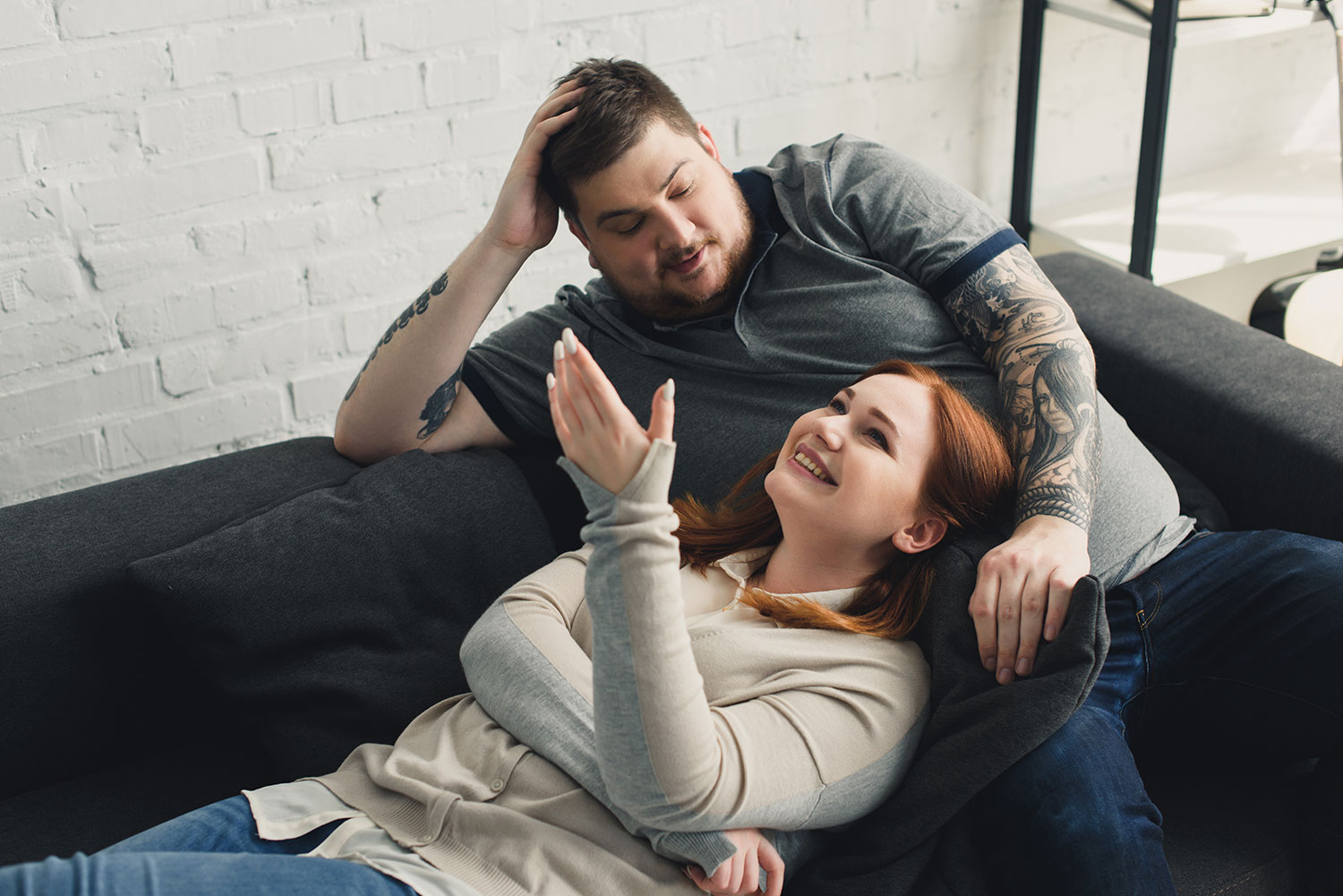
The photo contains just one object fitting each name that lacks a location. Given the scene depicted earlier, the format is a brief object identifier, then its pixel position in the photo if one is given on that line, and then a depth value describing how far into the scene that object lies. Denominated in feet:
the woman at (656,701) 3.10
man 4.61
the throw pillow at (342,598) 4.47
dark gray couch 4.40
